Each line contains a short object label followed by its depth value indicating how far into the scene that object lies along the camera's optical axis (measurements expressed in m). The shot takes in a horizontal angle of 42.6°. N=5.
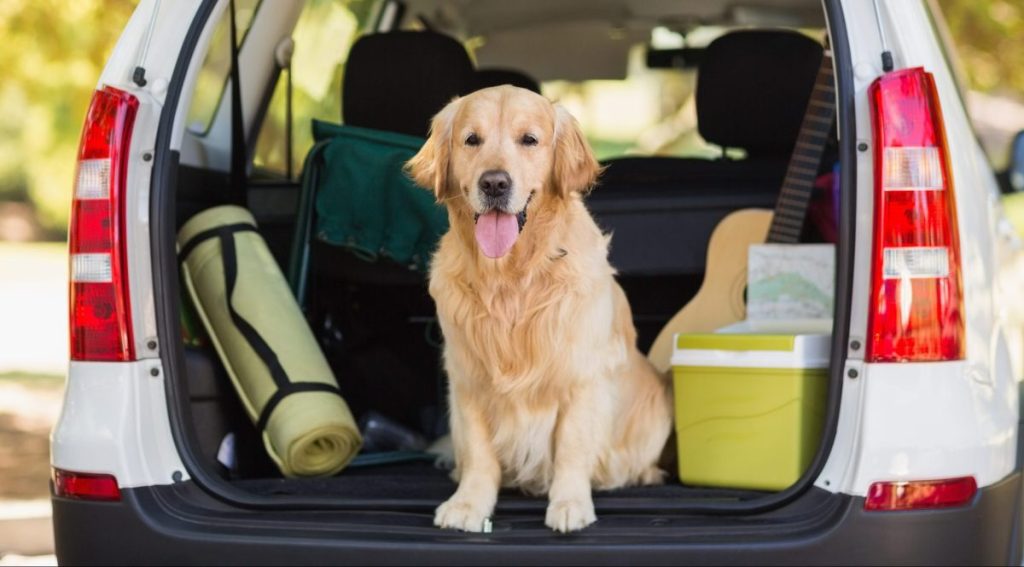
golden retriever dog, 3.07
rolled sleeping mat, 3.32
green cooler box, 2.98
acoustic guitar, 3.82
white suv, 2.51
